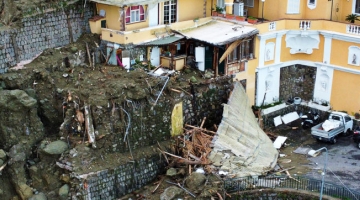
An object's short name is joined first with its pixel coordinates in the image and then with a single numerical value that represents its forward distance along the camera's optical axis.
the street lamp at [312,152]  34.76
